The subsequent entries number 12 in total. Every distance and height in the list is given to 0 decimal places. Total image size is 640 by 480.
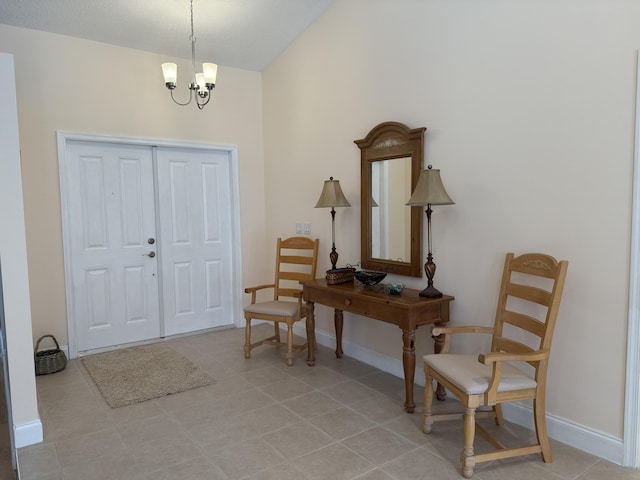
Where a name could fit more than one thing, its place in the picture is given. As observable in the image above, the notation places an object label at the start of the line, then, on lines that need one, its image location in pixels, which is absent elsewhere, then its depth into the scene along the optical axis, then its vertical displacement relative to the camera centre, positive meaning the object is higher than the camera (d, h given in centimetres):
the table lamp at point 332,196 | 384 +12
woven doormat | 336 -132
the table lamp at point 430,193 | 294 +10
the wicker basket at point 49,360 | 372 -120
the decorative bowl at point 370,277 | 343 -51
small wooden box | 366 -53
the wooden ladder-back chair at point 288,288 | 392 -78
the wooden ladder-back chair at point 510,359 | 227 -85
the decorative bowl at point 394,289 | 319 -56
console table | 294 -68
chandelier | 361 +108
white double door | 422 -28
